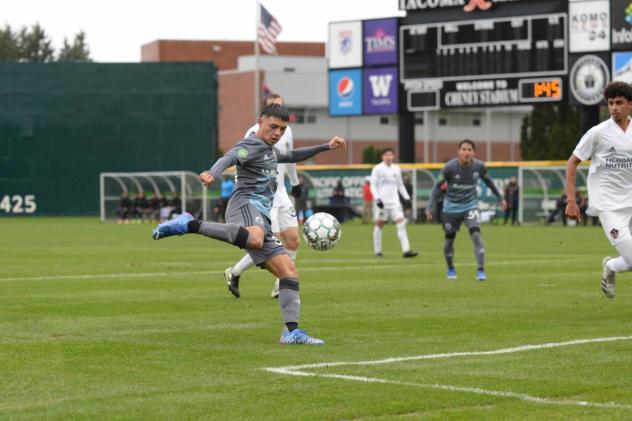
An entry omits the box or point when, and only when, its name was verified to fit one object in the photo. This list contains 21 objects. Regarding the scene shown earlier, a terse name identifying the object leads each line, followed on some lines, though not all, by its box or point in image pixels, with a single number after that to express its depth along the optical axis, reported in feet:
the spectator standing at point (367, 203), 172.35
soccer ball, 42.75
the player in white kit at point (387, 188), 88.43
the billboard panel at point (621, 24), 147.43
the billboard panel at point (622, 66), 147.64
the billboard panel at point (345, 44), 169.89
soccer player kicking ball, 35.58
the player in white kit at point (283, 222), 51.78
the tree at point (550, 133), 244.42
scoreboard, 149.69
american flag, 188.85
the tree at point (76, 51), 446.19
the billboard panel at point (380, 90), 164.86
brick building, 319.88
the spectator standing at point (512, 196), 162.81
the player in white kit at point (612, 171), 41.06
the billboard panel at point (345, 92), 171.01
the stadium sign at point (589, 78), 148.25
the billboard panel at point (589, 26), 148.46
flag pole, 190.80
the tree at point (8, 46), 415.44
